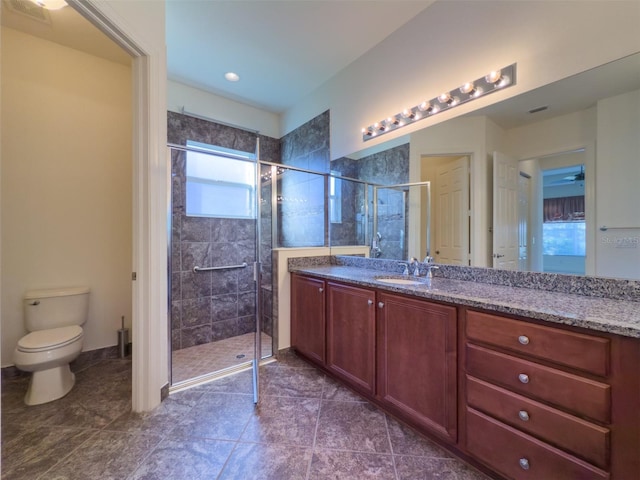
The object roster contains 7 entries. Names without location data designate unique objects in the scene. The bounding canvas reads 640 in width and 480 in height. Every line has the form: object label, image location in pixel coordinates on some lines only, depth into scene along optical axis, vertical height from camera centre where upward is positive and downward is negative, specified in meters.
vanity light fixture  1.71 +1.04
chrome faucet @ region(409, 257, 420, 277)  2.03 -0.22
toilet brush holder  2.50 -1.00
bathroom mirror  1.29 +0.41
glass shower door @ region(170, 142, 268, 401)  2.82 -0.26
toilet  1.77 -0.72
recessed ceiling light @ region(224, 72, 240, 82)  2.91 +1.81
